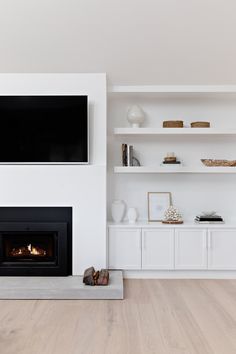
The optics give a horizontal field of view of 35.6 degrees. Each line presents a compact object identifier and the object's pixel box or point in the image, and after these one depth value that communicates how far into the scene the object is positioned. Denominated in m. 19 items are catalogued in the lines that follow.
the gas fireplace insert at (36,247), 3.91
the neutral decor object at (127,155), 4.27
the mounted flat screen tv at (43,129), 3.93
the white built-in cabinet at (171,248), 4.09
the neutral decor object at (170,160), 4.27
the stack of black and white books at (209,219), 4.20
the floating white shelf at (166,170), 4.21
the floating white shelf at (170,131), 4.21
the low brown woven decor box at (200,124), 4.26
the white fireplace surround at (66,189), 3.96
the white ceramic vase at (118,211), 4.29
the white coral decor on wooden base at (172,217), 4.19
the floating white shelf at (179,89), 4.18
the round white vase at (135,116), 4.29
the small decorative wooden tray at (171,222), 4.18
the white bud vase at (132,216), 4.29
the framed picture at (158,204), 4.45
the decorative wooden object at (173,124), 4.26
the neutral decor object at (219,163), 4.25
